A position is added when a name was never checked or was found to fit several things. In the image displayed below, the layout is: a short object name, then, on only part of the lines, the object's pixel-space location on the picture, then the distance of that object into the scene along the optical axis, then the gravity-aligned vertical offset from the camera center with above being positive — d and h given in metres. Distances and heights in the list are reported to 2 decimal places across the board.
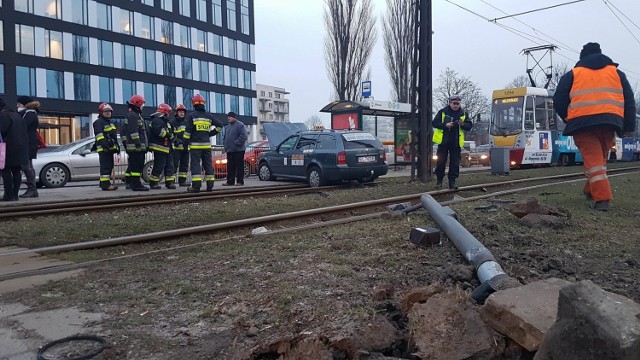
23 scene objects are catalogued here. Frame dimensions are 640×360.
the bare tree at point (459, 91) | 55.19 +7.02
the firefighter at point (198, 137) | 10.94 +0.46
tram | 20.95 +1.19
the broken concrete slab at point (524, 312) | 2.46 -0.79
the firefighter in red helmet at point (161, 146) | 11.72 +0.29
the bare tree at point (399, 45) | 38.38 +8.43
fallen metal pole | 3.42 -0.82
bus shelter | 21.77 +1.65
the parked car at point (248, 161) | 18.05 -0.12
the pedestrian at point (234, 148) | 13.05 +0.25
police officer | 10.55 +0.53
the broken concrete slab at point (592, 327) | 1.90 -0.67
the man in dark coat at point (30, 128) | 9.93 +0.63
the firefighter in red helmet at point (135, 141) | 11.25 +0.39
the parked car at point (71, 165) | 14.41 -0.15
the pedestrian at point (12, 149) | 9.15 +0.20
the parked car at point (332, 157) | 12.38 -0.01
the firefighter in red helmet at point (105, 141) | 11.23 +0.40
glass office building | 41.22 +9.85
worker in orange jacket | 6.87 +0.62
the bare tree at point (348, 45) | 34.62 +7.66
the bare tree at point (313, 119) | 108.25 +8.07
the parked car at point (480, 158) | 30.12 -0.18
